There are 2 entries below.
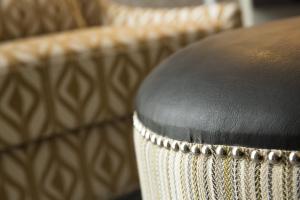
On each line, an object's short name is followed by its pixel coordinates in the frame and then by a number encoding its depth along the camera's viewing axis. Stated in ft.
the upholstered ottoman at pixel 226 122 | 2.08
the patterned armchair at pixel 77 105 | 3.91
